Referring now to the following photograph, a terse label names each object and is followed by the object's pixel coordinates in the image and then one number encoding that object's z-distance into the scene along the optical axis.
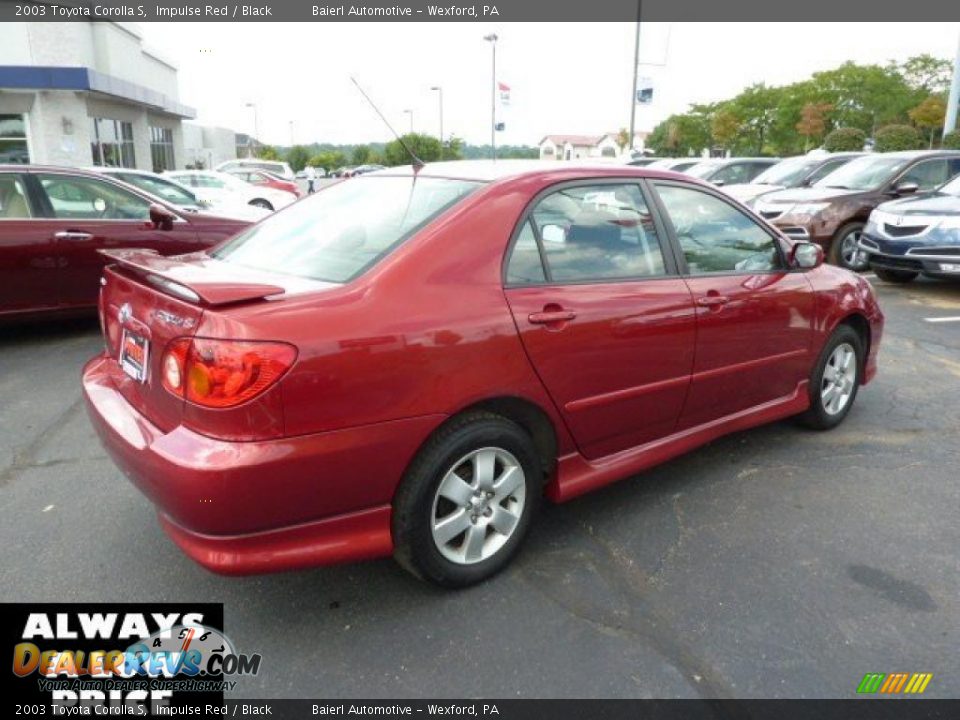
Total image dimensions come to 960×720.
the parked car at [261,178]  19.72
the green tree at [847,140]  26.48
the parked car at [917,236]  7.94
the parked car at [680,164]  17.02
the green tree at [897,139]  26.25
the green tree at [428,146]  44.81
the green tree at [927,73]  44.59
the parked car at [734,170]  14.69
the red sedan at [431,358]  2.24
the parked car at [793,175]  12.17
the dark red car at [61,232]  6.09
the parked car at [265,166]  23.07
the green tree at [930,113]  39.88
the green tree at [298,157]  78.97
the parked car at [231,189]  15.68
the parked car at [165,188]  8.52
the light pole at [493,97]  26.84
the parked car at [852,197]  9.70
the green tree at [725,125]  52.34
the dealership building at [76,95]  21.47
